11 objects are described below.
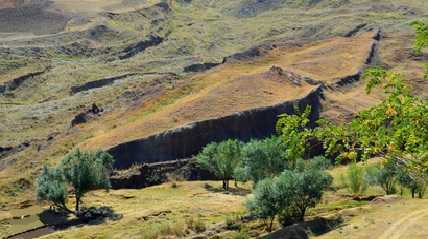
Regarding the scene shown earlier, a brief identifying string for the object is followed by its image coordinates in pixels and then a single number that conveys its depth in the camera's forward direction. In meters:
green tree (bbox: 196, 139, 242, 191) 64.69
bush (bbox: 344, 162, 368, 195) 58.69
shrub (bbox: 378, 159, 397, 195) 57.26
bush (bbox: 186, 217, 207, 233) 50.03
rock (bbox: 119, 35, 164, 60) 163.51
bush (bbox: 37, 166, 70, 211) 57.01
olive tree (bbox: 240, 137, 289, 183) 60.25
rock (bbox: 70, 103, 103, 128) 85.44
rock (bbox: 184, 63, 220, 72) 131.38
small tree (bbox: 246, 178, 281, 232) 45.94
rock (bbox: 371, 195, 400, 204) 50.19
